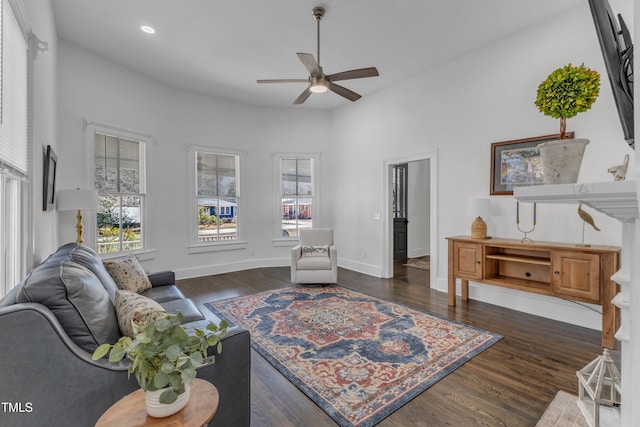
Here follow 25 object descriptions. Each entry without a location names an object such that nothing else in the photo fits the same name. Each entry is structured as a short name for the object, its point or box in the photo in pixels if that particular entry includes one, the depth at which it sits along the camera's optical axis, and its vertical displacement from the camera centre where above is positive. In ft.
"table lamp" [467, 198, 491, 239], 12.10 -0.07
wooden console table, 8.93 -2.05
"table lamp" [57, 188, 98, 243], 10.73 +0.43
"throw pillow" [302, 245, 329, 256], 16.05 -2.12
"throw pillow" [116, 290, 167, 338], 4.90 -1.69
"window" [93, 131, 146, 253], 14.26 +1.05
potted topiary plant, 3.29 +1.40
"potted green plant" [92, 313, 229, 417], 3.37 -1.74
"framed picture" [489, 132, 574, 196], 11.44 +1.87
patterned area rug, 6.73 -4.02
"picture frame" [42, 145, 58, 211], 8.52 +0.94
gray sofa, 3.59 -1.95
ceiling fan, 9.87 +4.63
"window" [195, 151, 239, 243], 18.42 +1.01
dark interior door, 23.07 +0.11
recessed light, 11.50 +7.07
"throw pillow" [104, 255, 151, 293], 8.81 -1.93
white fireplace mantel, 2.04 +0.02
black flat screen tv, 2.66 +1.35
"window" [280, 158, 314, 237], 21.15 +1.25
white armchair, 15.29 -2.83
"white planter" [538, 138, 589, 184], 3.26 +0.57
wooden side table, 3.42 -2.40
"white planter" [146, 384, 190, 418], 3.47 -2.26
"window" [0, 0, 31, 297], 5.31 +1.10
